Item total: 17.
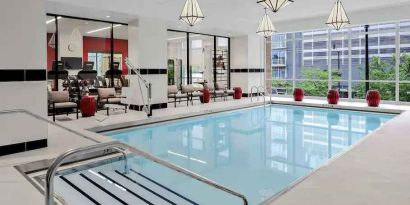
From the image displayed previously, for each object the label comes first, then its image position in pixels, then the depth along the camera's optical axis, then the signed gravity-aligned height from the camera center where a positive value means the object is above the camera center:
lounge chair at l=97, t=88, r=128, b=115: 8.86 -0.20
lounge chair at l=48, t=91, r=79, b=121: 7.51 -0.29
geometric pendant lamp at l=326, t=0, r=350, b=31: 7.86 +1.74
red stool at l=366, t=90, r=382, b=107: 10.62 -0.30
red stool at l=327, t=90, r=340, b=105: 11.48 -0.29
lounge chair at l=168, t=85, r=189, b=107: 10.89 -0.15
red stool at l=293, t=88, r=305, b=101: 12.59 -0.20
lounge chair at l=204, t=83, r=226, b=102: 12.33 -0.13
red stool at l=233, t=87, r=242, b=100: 13.39 -0.18
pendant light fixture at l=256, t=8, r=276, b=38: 10.19 +1.93
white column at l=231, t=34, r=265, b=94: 14.05 +1.22
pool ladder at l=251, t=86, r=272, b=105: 14.20 -0.10
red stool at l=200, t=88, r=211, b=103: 11.84 -0.23
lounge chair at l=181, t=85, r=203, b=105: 11.36 -0.08
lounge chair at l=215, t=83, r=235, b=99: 13.08 +0.03
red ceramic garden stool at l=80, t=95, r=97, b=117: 8.34 -0.45
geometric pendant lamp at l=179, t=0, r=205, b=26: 8.00 +1.88
